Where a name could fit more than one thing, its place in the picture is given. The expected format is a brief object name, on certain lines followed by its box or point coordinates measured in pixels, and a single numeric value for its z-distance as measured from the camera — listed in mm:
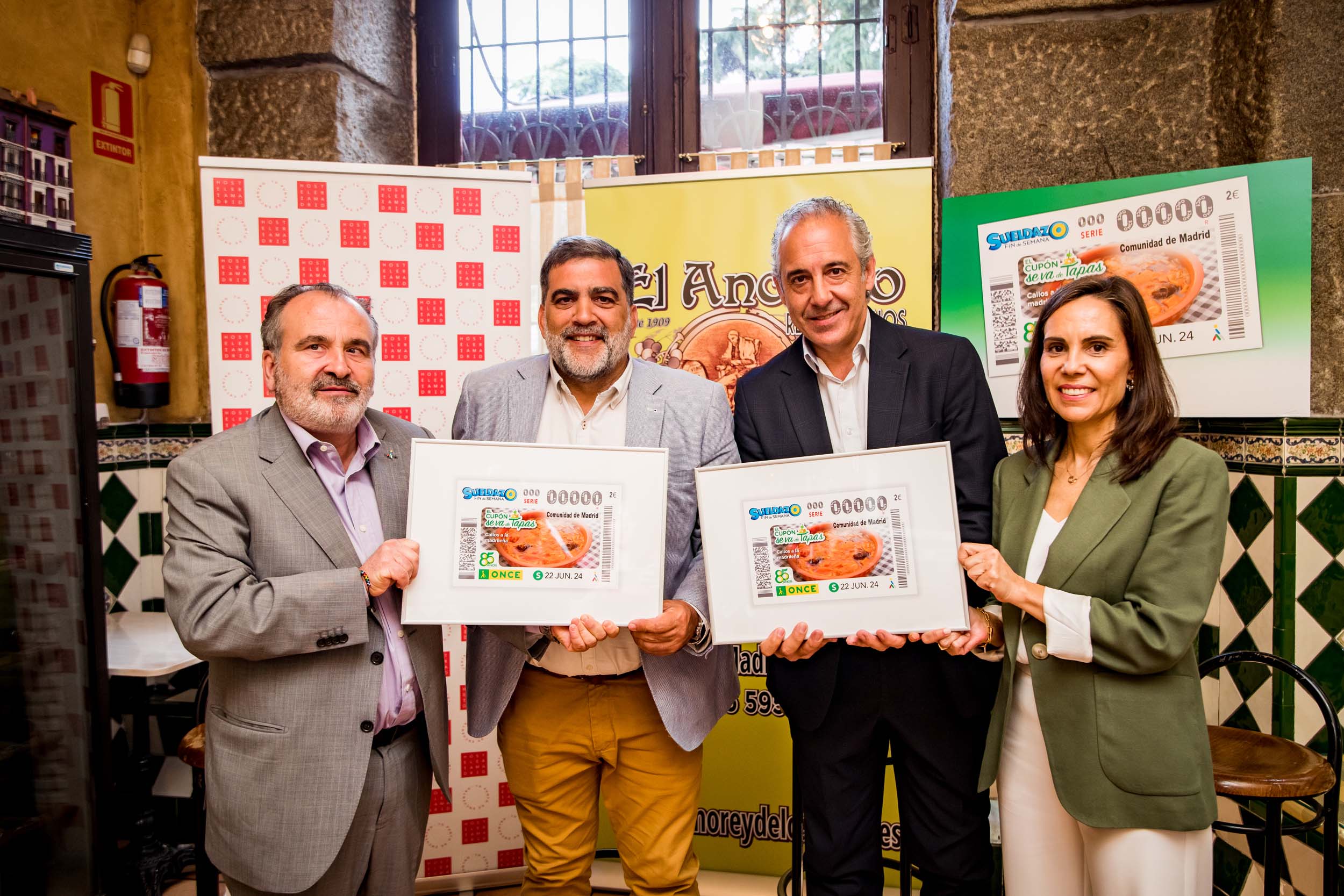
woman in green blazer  1644
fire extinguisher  3455
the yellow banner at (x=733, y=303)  3162
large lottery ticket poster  2531
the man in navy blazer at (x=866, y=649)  1924
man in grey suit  1734
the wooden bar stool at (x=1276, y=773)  1972
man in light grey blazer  2111
